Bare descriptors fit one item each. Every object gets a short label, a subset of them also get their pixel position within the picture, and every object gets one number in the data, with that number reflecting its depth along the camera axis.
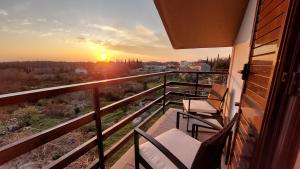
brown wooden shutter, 0.69
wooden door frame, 0.55
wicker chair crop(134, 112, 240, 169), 0.77
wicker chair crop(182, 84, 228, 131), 2.33
